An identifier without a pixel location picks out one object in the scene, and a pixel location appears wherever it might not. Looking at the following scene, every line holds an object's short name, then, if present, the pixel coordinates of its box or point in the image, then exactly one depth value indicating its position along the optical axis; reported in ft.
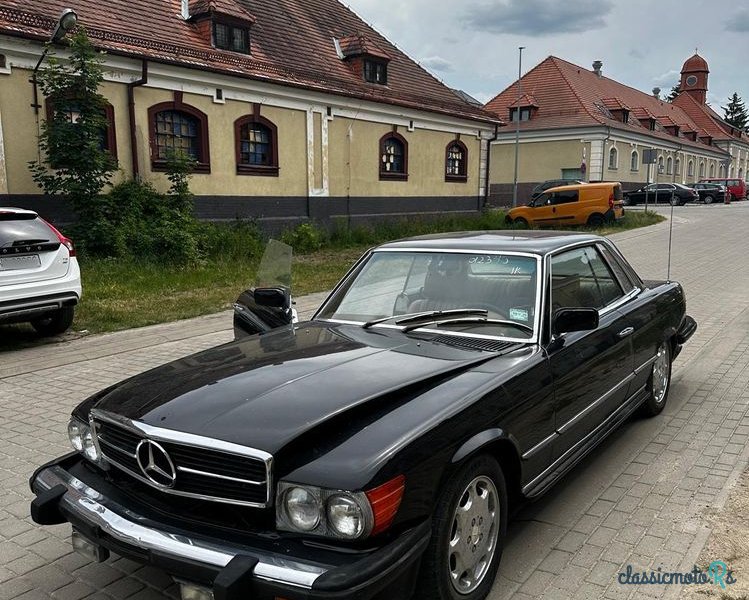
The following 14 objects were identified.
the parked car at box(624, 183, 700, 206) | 143.23
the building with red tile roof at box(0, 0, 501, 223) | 50.08
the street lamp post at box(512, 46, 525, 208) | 130.72
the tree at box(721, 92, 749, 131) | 342.85
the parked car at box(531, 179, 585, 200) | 125.04
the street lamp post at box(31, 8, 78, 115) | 37.27
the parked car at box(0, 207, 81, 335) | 24.63
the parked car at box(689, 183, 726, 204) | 156.66
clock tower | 258.98
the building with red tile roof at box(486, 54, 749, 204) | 144.15
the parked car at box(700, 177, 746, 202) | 168.76
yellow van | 86.58
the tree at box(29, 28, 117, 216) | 43.32
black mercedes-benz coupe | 7.68
